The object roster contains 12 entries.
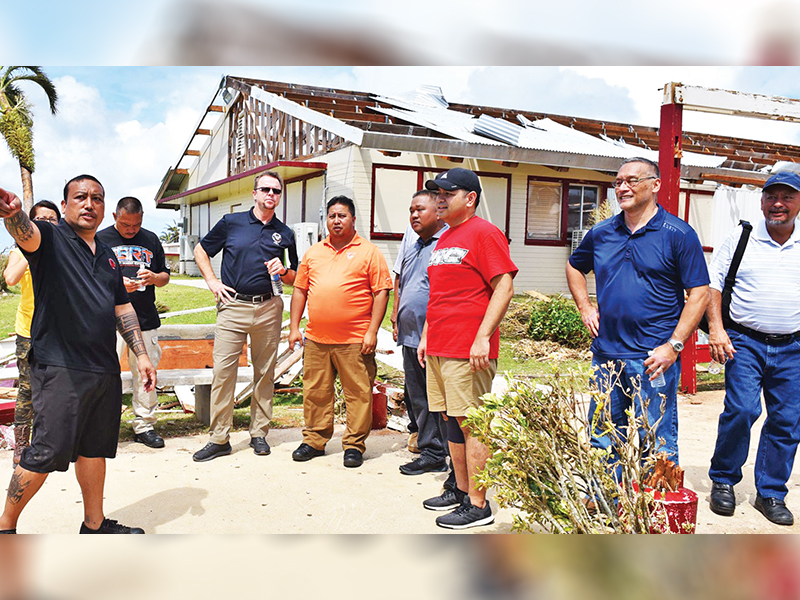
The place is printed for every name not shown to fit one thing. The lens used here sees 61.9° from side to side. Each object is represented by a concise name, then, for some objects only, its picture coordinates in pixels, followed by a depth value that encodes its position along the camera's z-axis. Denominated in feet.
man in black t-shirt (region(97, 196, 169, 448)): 15.69
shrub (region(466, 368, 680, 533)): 8.38
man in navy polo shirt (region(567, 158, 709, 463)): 11.09
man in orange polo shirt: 15.62
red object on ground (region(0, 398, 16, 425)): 16.60
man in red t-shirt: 11.32
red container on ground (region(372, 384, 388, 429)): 18.76
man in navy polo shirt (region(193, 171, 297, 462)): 15.85
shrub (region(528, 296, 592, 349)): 30.60
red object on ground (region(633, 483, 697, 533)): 9.21
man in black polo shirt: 9.45
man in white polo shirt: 12.26
